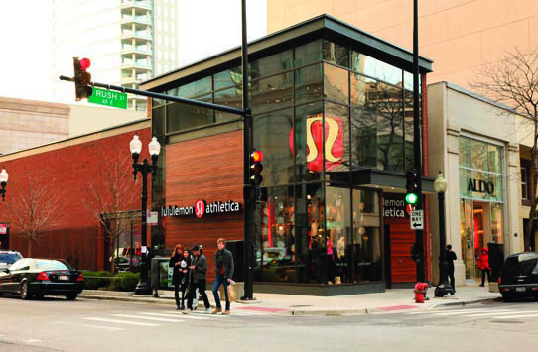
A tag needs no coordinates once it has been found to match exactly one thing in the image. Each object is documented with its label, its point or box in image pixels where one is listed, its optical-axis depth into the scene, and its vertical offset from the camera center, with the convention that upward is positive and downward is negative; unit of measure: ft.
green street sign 55.36 +11.85
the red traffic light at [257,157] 64.28 +7.73
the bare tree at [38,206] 127.95 +6.58
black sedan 73.97 -4.53
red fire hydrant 64.49 -5.46
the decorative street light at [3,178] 113.09 +10.54
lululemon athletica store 75.72 +10.25
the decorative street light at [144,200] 74.79 +4.32
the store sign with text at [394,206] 87.56 +3.99
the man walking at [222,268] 55.72 -2.56
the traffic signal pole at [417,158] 65.98 +7.76
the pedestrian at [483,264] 89.91 -3.93
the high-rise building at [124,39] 454.81 +140.78
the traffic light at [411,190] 65.70 +4.53
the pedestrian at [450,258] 79.81 -2.77
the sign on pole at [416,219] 66.60 +1.66
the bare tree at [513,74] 115.17 +30.24
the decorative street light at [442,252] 69.15 -1.73
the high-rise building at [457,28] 131.34 +42.93
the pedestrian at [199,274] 56.44 -3.09
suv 68.03 -4.35
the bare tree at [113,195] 106.22 +7.29
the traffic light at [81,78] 50.42 +12.15
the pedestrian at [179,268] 59.93 -2.79
